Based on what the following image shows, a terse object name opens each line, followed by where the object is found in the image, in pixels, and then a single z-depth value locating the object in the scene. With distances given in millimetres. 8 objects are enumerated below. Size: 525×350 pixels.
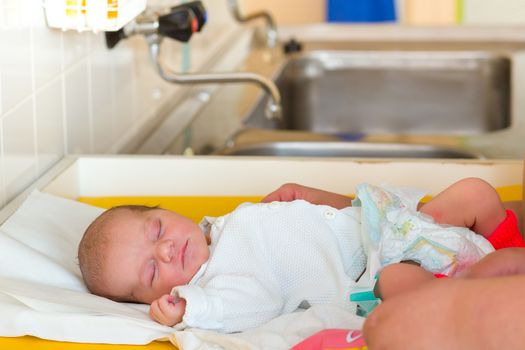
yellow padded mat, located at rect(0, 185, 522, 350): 1471
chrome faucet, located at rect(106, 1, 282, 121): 1675
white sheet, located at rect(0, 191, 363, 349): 1137
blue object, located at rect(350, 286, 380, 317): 1193
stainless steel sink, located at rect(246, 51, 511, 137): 2452
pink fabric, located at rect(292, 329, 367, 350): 1063
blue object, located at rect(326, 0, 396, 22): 4238
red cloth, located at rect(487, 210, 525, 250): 1295
